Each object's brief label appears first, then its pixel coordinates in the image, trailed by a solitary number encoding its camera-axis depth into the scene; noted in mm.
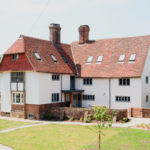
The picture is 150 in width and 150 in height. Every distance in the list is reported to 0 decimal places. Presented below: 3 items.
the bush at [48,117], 31805
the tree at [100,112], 17188
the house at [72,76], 32500
